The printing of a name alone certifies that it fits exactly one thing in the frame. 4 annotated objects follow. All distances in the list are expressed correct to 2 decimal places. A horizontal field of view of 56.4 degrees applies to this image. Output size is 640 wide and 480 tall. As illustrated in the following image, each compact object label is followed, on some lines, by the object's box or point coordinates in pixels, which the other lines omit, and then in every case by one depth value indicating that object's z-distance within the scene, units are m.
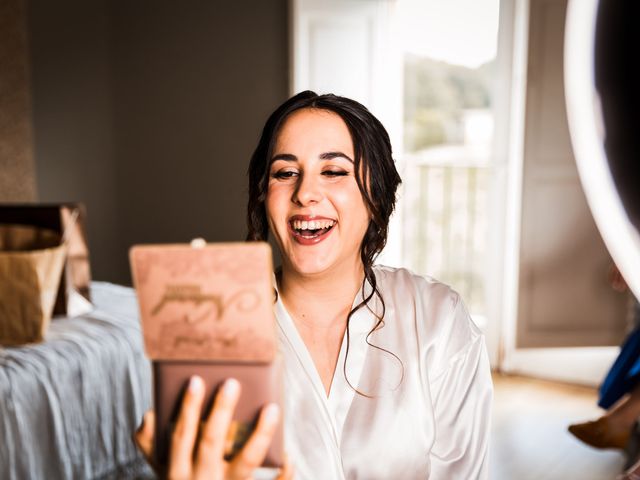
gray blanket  1.56
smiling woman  0.90
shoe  1.71
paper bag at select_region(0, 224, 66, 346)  1.60
